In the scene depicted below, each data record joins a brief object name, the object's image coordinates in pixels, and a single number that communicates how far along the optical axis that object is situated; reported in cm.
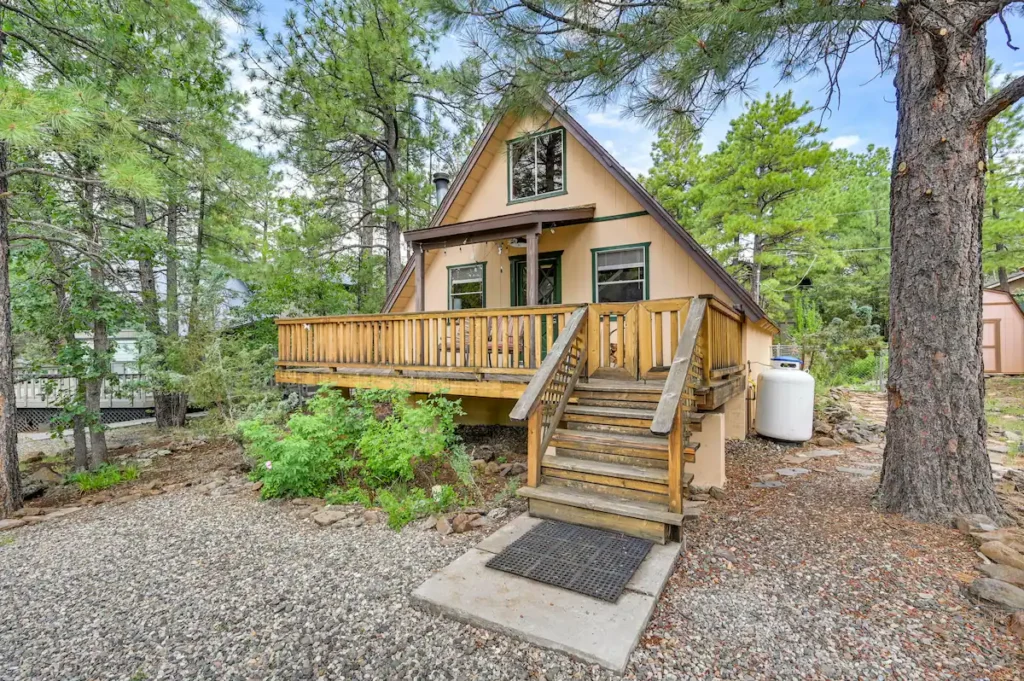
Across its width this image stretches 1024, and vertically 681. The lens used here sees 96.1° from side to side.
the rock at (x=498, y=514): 454
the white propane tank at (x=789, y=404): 786
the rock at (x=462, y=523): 427
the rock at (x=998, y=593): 279
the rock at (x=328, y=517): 457
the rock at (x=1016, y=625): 258
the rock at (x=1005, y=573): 301
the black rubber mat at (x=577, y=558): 312
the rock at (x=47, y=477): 715
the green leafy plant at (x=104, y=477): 678
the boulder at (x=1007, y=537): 346
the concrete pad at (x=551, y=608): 254
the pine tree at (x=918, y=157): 398
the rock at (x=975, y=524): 376
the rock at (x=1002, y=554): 321
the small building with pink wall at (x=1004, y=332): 1448
